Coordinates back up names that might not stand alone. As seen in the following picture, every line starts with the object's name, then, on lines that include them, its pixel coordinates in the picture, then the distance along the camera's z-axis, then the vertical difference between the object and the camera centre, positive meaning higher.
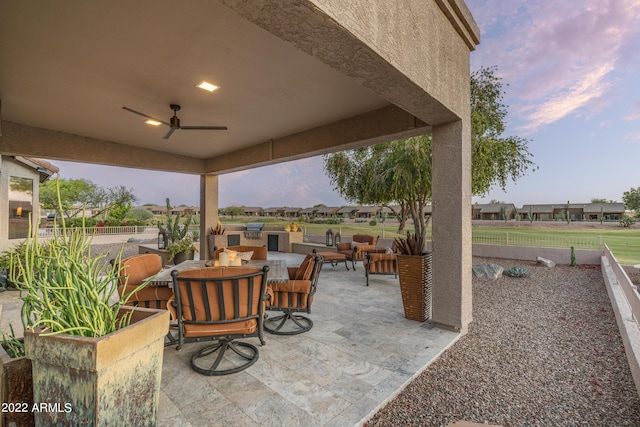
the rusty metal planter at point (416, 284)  3.58 -0.94
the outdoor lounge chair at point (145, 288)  2.91 -0.79
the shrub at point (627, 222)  17.19 -0.51
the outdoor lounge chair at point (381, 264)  5.54 -1.01
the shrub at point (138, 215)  22.12 +0.06
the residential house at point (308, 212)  44.82 +0.53
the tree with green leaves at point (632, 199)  20.27 +1.20
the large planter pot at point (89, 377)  1.04 -0.65
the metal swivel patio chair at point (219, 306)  2.27 -0.79
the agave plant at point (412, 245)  3.71 -0.43
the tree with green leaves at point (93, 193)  23.31 +2.02
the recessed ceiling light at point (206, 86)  3.38 +1.66
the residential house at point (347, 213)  43.49 +0.33
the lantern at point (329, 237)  9.24 -0.79
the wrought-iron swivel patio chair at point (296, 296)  3.12 -0.94
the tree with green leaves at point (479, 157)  7.00 +1.59
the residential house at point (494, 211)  35.66 +0.47
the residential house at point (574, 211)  27.55 +0.37
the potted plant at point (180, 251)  5.96 -0.81
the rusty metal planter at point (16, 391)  1.13 -0.75
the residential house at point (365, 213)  41.41 +0.32
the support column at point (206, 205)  8.31 +0.32
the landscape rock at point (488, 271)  6.60 -1.42
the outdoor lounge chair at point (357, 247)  6.97 -0.85
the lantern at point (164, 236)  6.96 -0.54
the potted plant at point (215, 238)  7.95 -0.67
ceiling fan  4.02 +1.43
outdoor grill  10.05 -0.57
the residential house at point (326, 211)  44.78 +0.68
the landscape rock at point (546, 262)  8.05 -1.44
